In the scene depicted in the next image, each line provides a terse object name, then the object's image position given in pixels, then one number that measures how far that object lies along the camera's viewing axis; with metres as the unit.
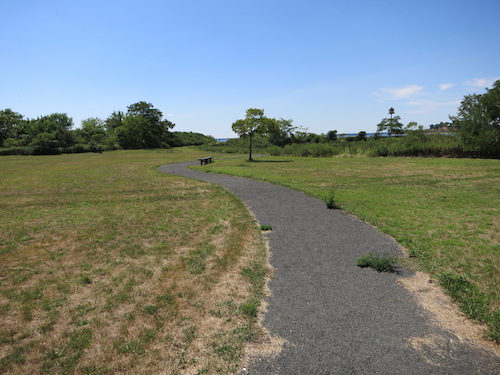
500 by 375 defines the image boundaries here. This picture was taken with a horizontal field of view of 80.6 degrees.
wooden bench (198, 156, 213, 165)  26.85
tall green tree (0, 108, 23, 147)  60.75
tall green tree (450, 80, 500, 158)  26.92
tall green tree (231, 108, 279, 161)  28.56
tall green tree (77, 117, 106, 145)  71.50
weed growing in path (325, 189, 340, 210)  9.41
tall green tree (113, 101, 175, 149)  65.69
